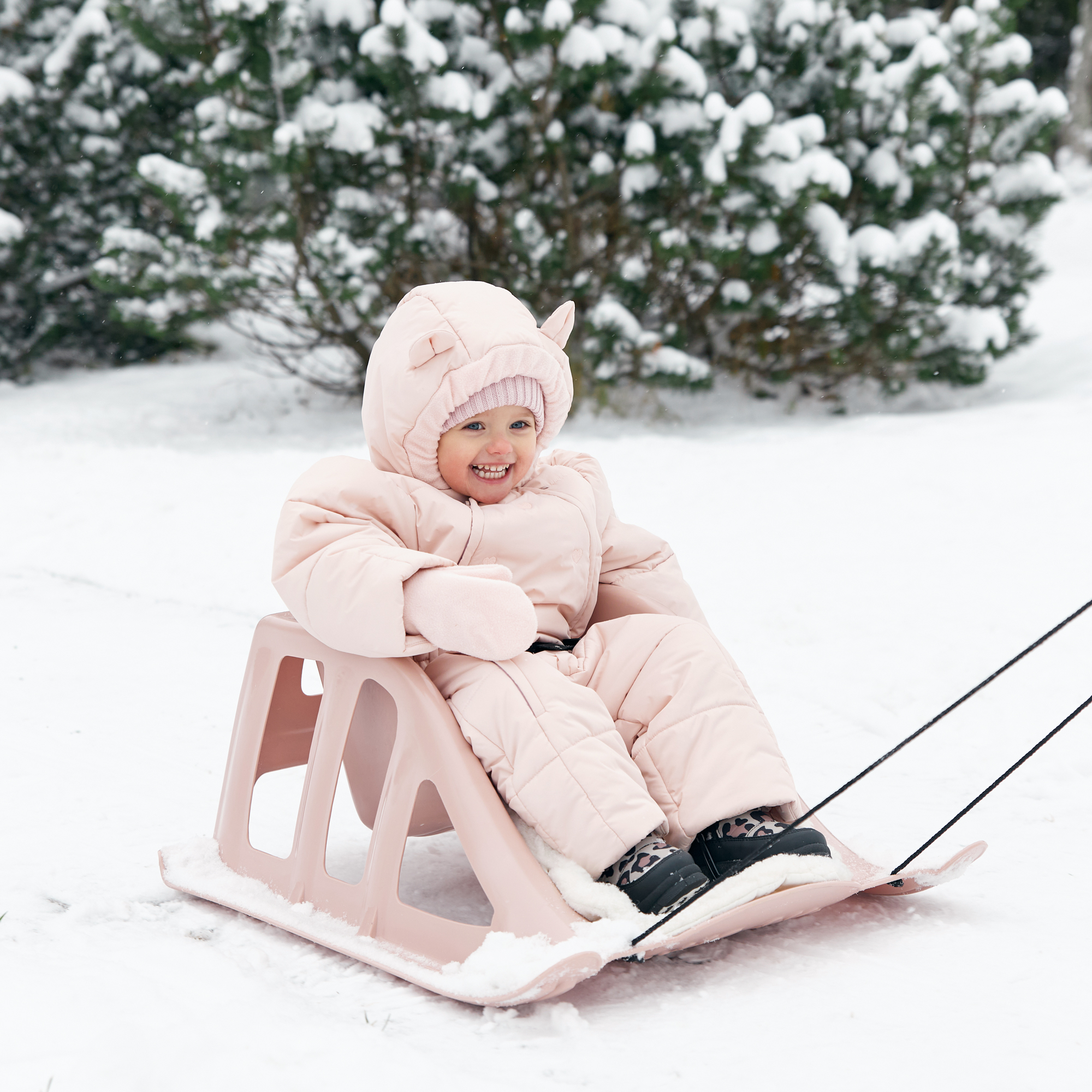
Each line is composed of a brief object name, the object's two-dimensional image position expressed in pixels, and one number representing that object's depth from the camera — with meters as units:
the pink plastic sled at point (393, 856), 3.57
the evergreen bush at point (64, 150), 9.43
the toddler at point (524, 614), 3.65
